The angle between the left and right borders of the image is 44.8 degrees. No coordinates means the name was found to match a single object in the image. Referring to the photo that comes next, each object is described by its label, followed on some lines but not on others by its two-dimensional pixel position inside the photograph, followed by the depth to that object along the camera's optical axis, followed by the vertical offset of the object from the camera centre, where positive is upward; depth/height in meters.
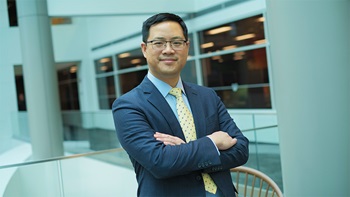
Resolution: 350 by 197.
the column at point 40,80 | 9.83 +0.46
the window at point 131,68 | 14.41 +0.77
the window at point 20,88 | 12.10 +0.41
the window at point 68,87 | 19.79 +0.45
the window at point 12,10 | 11.24 +2.42
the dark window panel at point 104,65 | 16.28 +1.10
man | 1.66 -0.19
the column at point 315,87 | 2.50 -0.09
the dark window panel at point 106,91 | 16.55 +0.06
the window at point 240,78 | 10.30 +0.07
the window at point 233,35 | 10.02 +1.15
